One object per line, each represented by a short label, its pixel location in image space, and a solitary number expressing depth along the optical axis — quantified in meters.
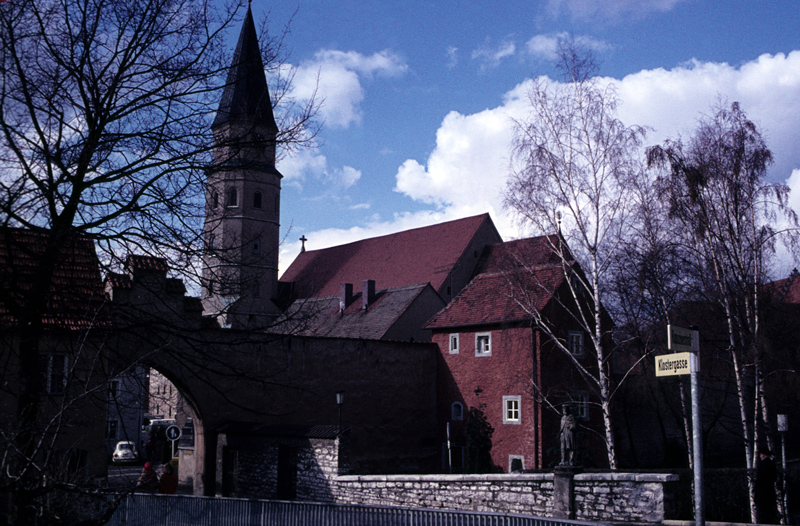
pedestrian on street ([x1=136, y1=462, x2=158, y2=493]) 14.16
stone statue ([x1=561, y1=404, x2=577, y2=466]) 12.57
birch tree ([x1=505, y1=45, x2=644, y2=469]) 18.64
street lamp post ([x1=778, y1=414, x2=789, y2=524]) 19.22
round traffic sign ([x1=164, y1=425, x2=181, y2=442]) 21.32
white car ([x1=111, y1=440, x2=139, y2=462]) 37.41
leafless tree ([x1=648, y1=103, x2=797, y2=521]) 17.88
